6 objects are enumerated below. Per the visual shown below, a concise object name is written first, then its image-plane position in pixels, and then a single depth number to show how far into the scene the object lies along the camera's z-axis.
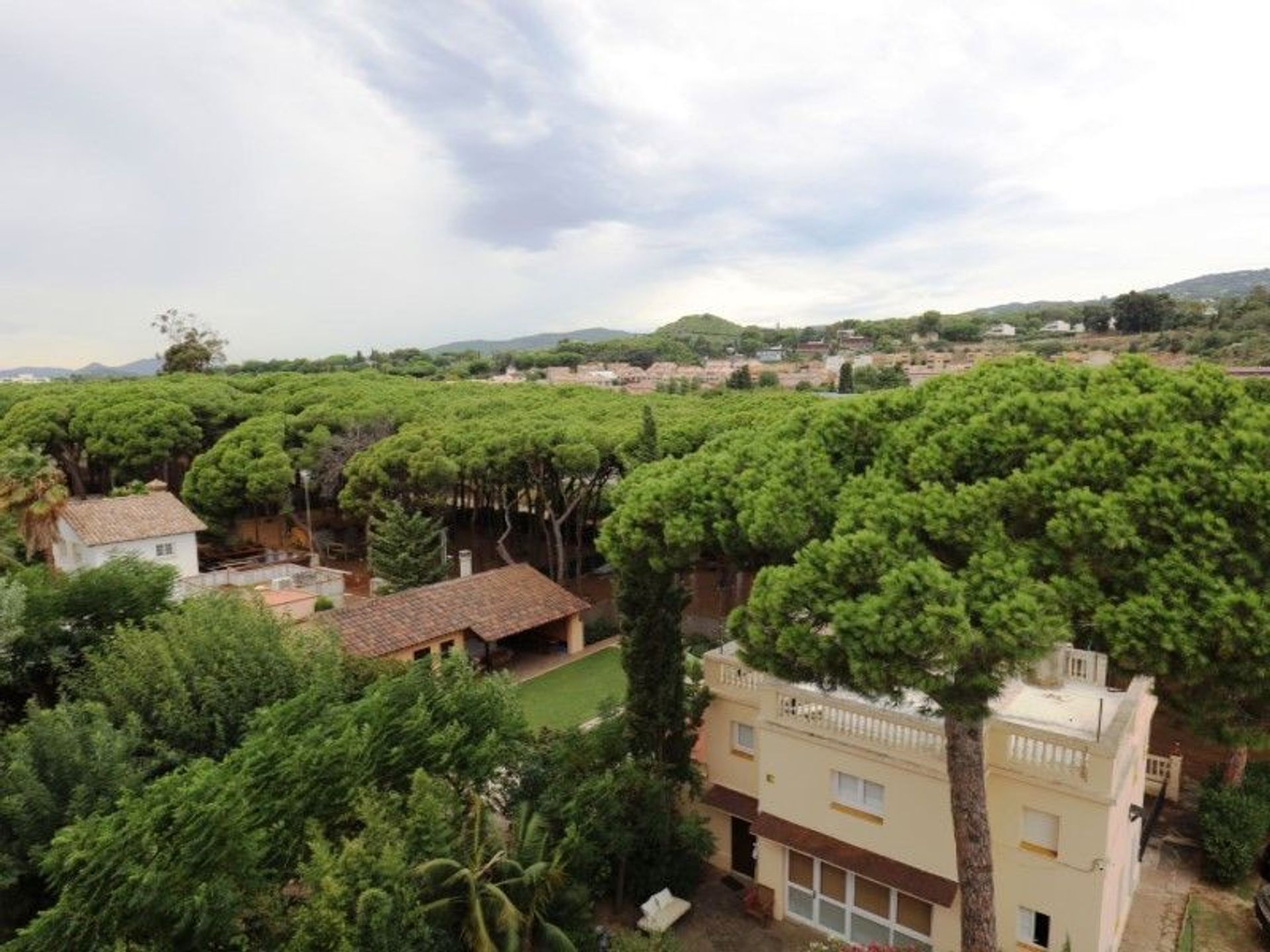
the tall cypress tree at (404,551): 29.86
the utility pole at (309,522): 36.81
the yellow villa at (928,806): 10.54
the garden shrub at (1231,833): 13.79
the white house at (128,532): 29.53
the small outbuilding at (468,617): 22.33
